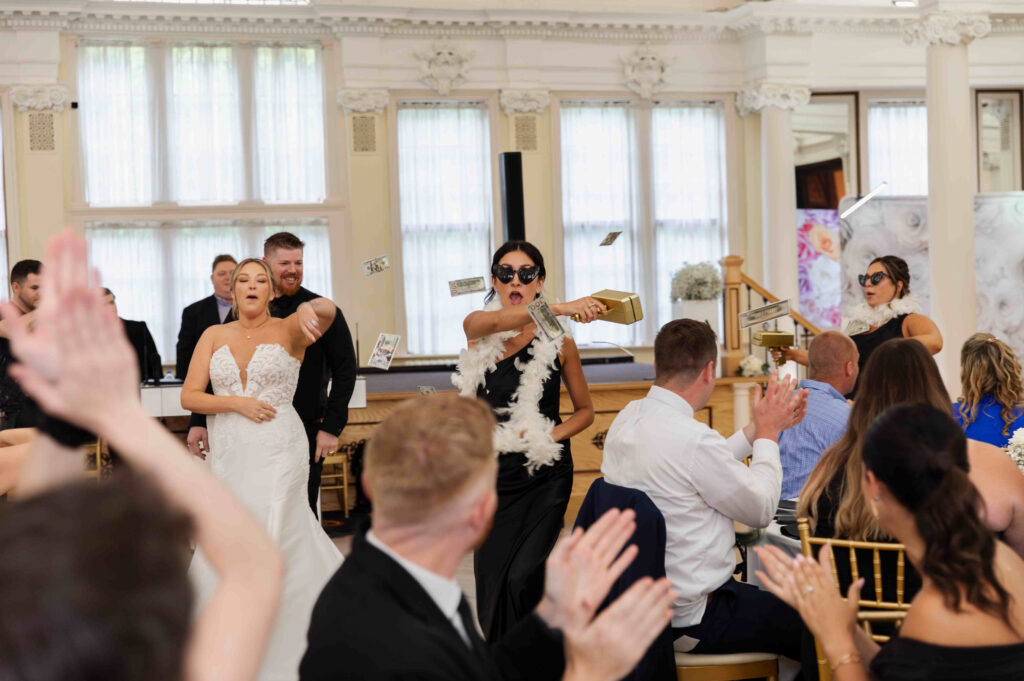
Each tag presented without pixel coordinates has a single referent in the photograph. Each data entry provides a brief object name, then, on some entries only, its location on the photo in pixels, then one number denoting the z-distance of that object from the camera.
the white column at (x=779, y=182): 10.94
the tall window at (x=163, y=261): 10.30
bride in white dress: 3.86
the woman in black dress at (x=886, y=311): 5.76
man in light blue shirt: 3.70
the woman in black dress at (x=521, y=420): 3.58
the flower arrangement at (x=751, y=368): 7.30
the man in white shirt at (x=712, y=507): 2.82
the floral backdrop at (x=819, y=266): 11.67
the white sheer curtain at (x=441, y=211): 10.78
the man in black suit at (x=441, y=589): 1.43
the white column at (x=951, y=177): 8.23
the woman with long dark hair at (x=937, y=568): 1.65
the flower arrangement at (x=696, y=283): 7.51
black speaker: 6.68
